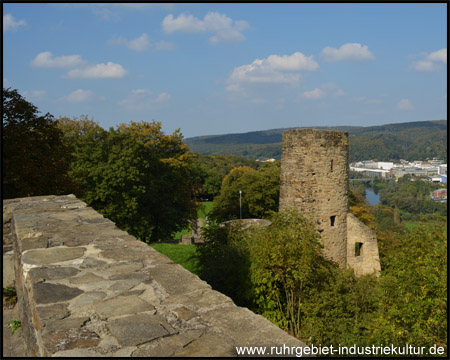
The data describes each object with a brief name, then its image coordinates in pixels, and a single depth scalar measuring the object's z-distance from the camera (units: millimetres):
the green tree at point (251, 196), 33031
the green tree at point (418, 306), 7934
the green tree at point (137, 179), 19812
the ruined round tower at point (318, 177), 15211
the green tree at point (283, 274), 10703
